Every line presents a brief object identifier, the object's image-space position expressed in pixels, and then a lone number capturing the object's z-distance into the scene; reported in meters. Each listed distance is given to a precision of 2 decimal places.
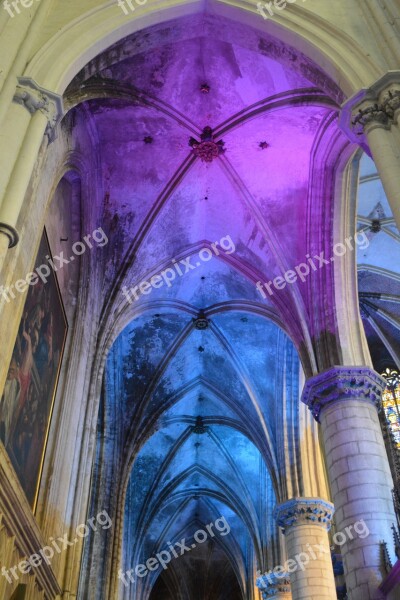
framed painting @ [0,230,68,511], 7.81
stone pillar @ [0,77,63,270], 5.80
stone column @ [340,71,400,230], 6.41
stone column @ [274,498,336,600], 12.80
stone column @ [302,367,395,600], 8.95
